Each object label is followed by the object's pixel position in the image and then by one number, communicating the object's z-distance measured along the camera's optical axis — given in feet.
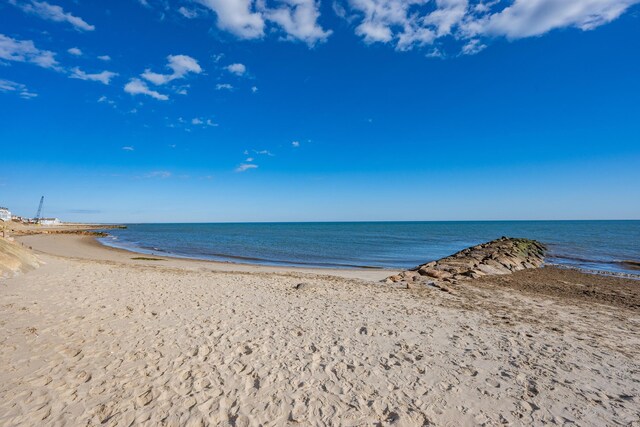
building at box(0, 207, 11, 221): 332.14
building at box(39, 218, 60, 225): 375.70
